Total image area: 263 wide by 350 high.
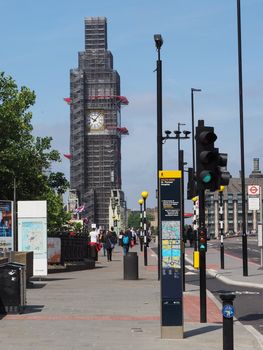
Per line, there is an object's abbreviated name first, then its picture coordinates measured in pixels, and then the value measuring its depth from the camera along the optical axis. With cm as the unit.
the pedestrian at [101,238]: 5275
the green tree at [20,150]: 3559
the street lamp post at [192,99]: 4538
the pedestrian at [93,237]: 4066
